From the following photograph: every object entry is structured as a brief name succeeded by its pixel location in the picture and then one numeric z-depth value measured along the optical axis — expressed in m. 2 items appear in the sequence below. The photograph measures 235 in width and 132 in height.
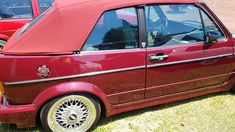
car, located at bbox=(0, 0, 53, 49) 3.95
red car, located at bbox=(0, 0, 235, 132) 2.32
